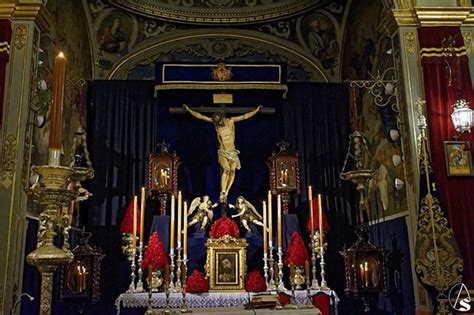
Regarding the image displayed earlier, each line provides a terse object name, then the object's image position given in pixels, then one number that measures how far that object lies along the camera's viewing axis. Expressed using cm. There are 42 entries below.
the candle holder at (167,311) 398
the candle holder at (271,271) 713
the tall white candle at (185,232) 693
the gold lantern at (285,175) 875
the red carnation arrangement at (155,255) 704
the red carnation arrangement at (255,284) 722
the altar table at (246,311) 402
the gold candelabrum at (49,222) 277
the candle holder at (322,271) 701
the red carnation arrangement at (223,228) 777
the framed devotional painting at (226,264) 750
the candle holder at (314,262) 715
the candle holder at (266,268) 696
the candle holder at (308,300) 448
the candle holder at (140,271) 711
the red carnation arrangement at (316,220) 803
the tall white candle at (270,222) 700
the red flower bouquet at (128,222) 793
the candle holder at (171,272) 682
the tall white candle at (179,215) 706
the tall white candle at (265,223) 695
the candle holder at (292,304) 438
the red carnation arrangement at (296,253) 734
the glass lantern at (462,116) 589
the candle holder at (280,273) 702
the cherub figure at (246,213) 844
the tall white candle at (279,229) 706
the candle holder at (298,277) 728
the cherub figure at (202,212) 835
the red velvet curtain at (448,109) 600
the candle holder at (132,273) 697
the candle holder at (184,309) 414
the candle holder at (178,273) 709
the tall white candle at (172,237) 673
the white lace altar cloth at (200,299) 689
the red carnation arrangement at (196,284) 704
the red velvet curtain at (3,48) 614
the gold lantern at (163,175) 862
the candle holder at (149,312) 410
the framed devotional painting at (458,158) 618
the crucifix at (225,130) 876
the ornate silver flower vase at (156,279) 716
